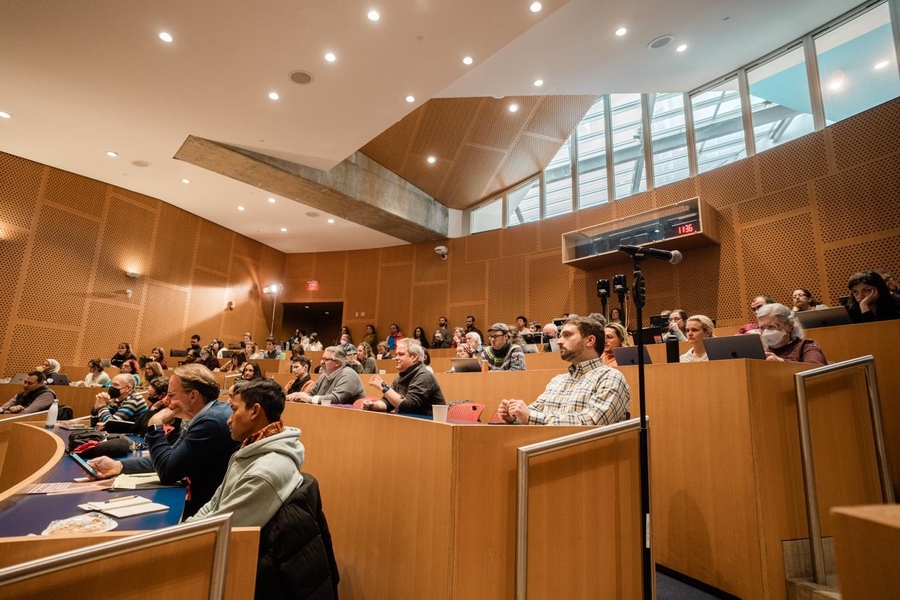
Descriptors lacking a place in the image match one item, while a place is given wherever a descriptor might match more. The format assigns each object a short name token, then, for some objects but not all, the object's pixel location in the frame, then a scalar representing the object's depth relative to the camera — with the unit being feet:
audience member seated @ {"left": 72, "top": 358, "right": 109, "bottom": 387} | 22.12
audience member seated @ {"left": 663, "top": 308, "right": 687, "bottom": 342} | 14.75
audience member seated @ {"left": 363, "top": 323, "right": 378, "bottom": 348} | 34.71
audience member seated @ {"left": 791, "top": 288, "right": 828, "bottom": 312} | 15.78
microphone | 7.48
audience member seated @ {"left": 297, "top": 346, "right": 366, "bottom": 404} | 12.00
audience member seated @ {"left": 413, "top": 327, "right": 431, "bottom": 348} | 32.01
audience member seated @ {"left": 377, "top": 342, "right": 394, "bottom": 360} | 29.12
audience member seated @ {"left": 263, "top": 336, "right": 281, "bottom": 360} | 29.32
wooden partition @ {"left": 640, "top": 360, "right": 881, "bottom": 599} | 6.66
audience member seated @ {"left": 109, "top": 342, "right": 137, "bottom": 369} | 26.04
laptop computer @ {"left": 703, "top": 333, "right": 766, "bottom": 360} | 7.61
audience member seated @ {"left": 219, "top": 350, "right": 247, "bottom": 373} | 23.09
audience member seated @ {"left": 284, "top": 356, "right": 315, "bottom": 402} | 15.74
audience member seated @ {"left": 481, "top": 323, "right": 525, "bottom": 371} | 14.51
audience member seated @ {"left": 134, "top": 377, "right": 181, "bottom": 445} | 8.52
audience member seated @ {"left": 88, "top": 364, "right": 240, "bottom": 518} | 6.57
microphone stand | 6.05
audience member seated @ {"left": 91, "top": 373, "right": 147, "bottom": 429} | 11.94
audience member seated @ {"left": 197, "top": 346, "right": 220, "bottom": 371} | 26.58
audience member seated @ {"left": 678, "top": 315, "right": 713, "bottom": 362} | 10.61
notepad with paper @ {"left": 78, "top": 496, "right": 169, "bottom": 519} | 5.36
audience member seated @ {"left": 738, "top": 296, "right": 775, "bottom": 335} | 14.22
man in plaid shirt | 6.77
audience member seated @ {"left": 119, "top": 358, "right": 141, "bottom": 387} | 21.74
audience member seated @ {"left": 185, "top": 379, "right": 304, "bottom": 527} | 4.99
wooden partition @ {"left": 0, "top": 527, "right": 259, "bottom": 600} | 3.52
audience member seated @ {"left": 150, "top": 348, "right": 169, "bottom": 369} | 27.41
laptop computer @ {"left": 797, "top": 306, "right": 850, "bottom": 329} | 10.28
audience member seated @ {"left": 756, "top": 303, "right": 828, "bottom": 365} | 9.17
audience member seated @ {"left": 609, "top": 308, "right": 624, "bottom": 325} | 22.10
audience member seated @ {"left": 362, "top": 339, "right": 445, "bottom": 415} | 9.60
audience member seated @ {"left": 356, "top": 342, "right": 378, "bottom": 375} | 19.71
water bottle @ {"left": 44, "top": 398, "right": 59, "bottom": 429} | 12.40
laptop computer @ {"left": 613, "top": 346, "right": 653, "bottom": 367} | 9.60
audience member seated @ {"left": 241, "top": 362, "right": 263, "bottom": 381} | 17.64
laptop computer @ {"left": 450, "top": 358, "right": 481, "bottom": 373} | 13.98
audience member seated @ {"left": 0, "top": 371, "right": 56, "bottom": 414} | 16.22
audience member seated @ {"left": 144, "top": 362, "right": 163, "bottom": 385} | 17.94
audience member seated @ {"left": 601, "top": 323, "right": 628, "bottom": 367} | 11.57
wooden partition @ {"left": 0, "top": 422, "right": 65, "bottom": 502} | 9.51
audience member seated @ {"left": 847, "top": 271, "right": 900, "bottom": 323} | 10.41
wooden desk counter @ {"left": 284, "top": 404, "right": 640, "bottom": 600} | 5.25
